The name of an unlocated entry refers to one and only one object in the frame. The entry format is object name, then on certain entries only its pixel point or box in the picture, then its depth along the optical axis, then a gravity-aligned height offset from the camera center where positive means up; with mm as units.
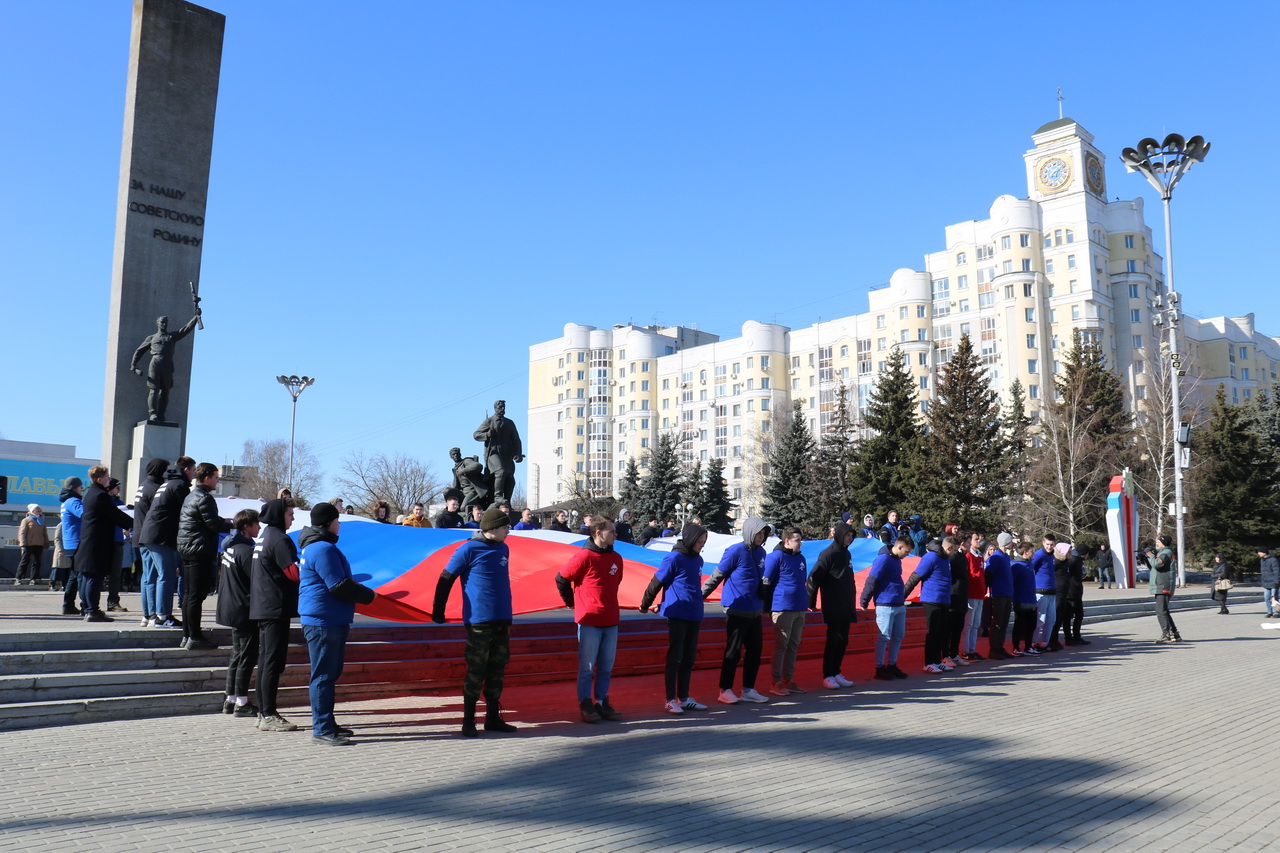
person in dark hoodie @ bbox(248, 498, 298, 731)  7730 -378
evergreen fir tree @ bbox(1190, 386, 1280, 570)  44062 +2943
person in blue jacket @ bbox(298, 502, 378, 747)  7355 -467
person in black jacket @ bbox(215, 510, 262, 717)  7957 -472
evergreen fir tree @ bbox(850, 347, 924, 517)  44656 +4887
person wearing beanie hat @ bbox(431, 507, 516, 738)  7949 -452
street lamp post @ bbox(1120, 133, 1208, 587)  30469 +12454
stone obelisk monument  22578 +8018
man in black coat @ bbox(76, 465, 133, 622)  10191 +127
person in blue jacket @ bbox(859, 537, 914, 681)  11961 -560
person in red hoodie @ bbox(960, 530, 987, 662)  14258 -575
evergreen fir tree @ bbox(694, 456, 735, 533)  54844 +3067
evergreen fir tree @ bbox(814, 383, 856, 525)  50938 +4652
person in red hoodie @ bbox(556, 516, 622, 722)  8734 -500
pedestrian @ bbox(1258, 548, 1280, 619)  22891 -506
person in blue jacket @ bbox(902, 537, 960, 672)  12875 -507
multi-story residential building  80500 +21358
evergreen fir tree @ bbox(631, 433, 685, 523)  58500 +4286
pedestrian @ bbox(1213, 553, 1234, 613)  24427 -620
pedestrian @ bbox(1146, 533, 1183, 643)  16422 -542
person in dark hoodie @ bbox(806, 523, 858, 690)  11211 -438
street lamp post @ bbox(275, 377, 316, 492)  52000 +9157
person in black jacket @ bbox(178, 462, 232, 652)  8828 +31
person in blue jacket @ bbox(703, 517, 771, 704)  9961 -513
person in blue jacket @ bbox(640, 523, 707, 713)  9367 -538
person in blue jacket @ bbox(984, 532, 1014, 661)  14492 -595
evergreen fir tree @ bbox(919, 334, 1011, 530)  43188 +4496
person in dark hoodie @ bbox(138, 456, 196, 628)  9594 +142
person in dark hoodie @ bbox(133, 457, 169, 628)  9805 +251
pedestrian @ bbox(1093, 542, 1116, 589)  35397 -346
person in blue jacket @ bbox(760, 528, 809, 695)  10500 -458
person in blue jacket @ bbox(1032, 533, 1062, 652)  15688 -552
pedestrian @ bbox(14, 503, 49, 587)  16953 +154
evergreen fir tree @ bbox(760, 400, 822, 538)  51156 +3716
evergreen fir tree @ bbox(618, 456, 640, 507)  63094 +4470
